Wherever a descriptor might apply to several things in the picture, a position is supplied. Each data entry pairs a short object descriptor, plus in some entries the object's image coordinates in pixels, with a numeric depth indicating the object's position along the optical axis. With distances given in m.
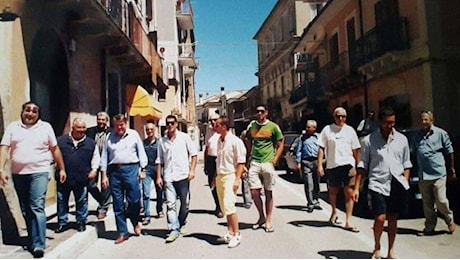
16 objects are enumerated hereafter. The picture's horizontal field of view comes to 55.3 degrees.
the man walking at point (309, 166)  8.17
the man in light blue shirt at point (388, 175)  4.79
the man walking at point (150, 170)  7.63
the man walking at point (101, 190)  6.97
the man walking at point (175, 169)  6.18
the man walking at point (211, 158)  8.01
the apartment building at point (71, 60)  6.47
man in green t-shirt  6.56
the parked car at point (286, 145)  16.12
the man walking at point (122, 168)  6.17
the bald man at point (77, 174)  6.39
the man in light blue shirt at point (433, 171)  6.08
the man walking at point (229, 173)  5.68
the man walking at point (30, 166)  5.03
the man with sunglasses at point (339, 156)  6.70
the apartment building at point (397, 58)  13.95
